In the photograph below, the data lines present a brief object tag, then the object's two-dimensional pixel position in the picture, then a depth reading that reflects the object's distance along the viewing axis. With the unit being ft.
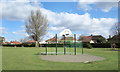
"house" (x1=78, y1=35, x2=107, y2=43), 151.84
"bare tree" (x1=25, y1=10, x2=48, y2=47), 102.93
